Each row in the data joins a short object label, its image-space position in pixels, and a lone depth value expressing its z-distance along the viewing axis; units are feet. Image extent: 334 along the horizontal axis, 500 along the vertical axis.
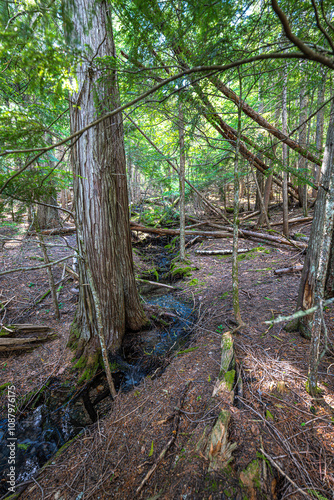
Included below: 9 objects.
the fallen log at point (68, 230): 25.88
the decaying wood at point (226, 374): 7.87
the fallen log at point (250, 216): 39.28
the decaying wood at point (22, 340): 11.97
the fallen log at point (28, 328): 12.42
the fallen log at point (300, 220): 31.40
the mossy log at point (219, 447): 5.88
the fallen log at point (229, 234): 24.64
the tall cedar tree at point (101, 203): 10.45
